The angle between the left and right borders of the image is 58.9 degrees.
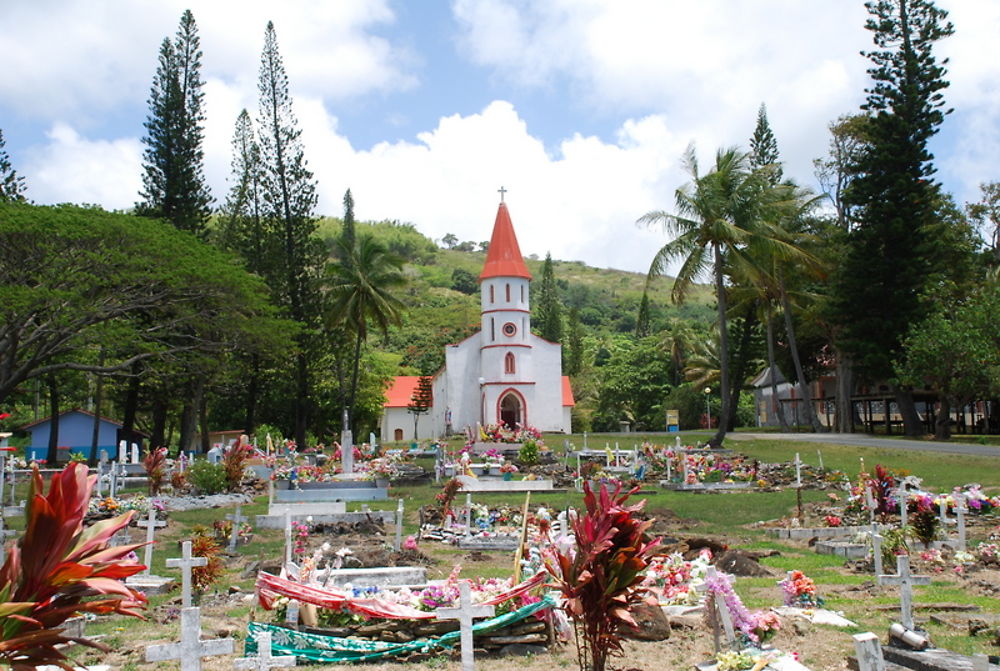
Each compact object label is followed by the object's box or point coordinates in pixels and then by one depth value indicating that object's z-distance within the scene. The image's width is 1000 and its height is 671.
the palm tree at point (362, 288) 38.20
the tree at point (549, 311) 67.00
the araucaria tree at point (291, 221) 37.19
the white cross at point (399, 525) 11.36
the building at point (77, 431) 42.47
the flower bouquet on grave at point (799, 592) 7.31
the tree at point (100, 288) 22.06
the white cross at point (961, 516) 10.32
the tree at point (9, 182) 28.19
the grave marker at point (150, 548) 9.16
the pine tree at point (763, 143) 41.56
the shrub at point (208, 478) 19.73
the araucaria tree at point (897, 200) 32.50
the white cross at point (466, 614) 5.50
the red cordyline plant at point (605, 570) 4.90
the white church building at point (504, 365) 43.75
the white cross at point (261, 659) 5.29
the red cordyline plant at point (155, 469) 18.86
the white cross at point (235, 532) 12.49
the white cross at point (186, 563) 7.11
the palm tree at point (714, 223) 27.59
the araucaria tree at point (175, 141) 34.06
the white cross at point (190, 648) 4.70
